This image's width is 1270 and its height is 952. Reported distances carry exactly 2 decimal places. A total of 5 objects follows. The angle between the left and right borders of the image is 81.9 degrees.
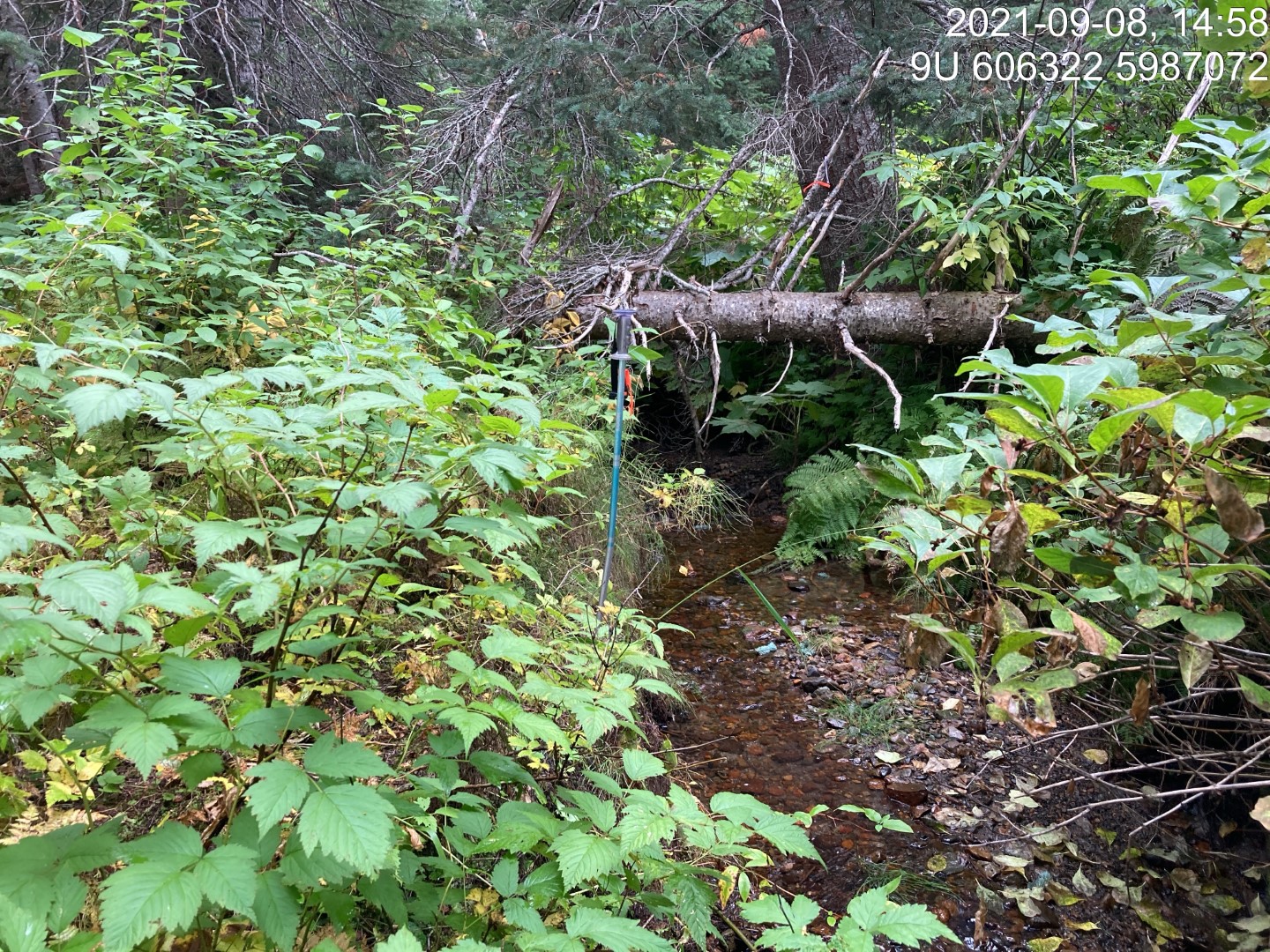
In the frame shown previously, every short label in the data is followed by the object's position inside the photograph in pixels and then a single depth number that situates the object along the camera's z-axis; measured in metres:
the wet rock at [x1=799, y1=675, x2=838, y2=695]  3.68
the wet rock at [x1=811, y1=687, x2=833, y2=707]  3.59
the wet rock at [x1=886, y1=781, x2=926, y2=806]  2.91
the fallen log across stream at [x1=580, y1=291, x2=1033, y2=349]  4.90
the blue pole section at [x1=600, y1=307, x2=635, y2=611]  2.88
